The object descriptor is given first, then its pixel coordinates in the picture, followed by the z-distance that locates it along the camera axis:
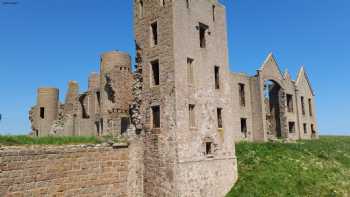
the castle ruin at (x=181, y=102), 14.37
